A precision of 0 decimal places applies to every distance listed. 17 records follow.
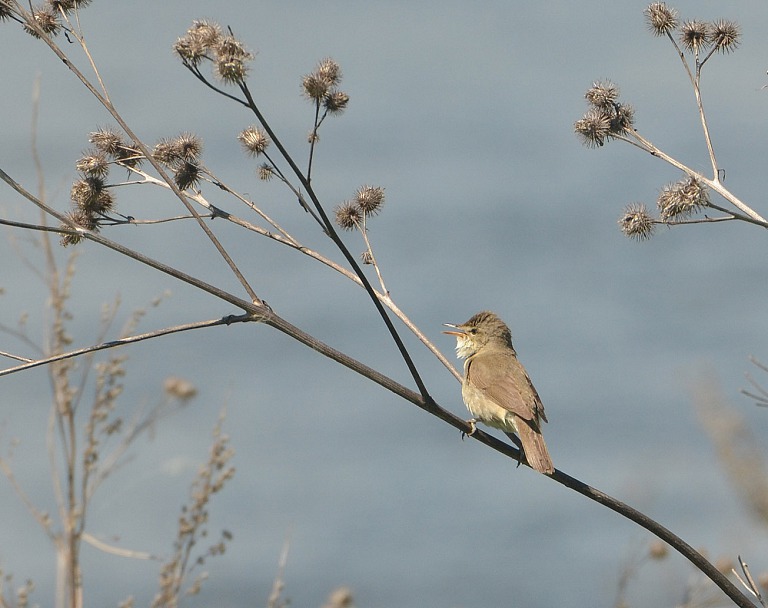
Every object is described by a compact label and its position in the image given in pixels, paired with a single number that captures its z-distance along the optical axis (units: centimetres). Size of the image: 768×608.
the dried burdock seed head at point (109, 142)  752
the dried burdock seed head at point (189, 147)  748
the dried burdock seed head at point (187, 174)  748
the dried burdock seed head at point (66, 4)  743
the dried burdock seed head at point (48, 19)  747
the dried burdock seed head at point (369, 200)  792
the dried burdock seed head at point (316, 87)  693
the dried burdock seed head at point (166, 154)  749
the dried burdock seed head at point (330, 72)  700
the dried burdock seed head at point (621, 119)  795
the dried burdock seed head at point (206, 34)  654
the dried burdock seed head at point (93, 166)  733
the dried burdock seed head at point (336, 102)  715
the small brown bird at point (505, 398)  942
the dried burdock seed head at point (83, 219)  728
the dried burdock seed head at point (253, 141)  748
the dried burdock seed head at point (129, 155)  742
